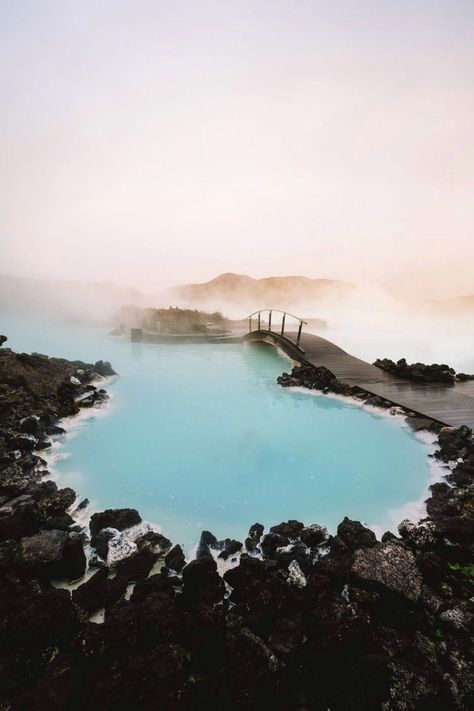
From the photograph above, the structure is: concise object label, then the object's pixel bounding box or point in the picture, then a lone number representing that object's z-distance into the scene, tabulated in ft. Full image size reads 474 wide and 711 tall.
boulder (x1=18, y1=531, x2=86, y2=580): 11.84
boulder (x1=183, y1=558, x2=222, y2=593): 11.32
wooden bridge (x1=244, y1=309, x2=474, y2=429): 27.73
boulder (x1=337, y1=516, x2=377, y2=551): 13.16
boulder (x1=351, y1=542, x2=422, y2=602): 10.41
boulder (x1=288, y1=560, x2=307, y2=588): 11.42
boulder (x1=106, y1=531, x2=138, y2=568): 12.86
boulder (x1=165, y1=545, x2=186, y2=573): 12.61
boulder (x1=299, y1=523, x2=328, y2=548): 14.16
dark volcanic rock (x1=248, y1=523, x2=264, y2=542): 14.62
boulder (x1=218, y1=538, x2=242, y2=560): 13.80
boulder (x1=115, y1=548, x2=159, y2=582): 12.16
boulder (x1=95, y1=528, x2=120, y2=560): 13.38
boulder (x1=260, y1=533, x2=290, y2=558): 13.65
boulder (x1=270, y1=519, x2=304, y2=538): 14.51
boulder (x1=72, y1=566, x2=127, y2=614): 10.89
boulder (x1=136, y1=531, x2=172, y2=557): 13.53
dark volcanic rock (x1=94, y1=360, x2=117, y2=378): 41.93
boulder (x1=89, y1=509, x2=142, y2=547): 14.92
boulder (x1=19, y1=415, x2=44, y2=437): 23.63
